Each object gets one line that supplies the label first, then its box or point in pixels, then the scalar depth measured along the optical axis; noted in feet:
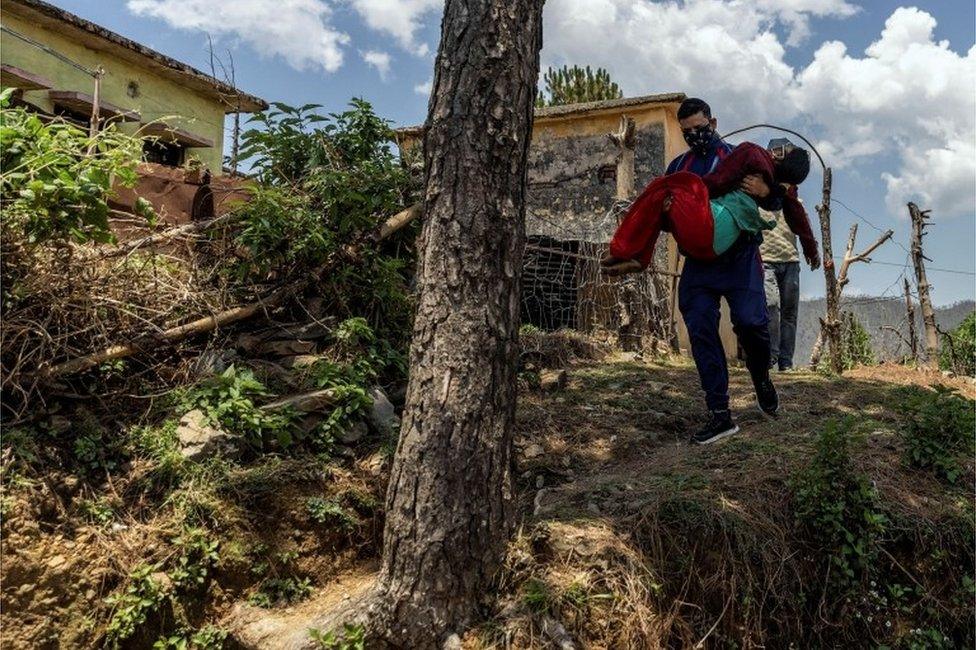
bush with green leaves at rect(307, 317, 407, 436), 12.28
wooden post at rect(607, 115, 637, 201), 23.97
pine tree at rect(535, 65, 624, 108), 54.60
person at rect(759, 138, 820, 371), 22.80
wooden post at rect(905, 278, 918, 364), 31.46
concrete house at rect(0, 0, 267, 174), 31.89
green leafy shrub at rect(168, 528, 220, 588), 9.82
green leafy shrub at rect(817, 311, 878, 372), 34.86
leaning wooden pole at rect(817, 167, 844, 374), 24.53
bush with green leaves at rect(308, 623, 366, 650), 8.90
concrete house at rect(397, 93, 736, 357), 26.96
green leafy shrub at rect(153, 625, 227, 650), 9.49
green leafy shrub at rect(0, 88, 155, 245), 10.35
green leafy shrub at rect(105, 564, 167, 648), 9.31
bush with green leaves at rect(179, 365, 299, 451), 11.38
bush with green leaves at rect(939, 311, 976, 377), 33.45
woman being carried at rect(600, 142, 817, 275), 12.69
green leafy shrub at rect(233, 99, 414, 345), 13.43
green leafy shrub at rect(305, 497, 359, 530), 10.89
